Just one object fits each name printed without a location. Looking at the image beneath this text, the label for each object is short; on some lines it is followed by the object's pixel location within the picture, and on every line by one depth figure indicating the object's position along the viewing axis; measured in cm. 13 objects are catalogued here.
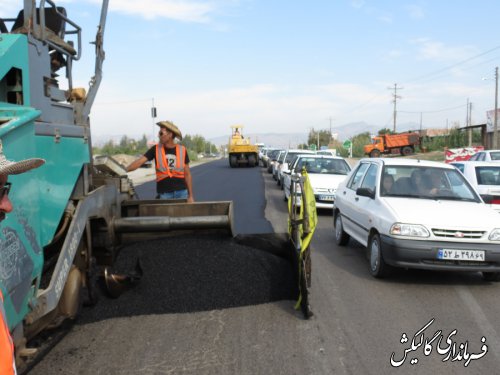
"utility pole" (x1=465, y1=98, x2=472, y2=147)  4675
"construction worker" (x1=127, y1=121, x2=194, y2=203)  666
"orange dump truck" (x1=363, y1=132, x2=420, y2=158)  5669
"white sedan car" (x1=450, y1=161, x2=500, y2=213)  947
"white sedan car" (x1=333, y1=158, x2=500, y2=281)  622
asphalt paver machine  304
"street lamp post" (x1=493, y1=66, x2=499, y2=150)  3989
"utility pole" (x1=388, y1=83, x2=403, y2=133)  8575
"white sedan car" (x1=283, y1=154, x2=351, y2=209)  1298
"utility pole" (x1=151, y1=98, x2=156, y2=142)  3862
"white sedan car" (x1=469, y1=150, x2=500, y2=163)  1739
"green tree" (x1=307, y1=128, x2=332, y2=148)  10575
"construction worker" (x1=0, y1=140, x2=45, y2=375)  174
